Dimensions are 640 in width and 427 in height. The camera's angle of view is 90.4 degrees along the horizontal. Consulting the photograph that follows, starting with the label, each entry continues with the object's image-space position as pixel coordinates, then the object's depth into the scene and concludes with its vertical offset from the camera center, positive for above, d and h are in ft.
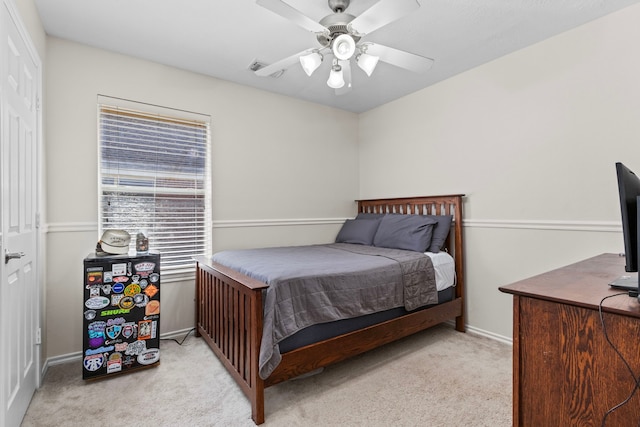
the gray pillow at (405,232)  9.61 -0.62
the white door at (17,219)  4.69 -0.06
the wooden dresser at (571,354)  3.20 -1.58
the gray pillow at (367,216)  12.11 -0.12
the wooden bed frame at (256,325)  5.70 -2.66
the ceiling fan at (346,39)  5.18 +3.28
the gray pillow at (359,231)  11.37 -0.68
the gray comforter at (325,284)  5.80 -1.54
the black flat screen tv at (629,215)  3.47 -0.05
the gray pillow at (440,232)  9.68 -0.61
